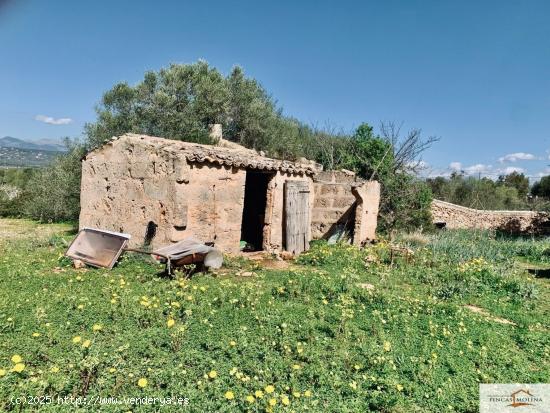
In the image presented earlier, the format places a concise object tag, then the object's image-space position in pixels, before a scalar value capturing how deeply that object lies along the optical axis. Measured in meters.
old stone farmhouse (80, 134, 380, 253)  8.48
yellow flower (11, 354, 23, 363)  3.21
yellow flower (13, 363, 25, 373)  3.08
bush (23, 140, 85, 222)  17.77
